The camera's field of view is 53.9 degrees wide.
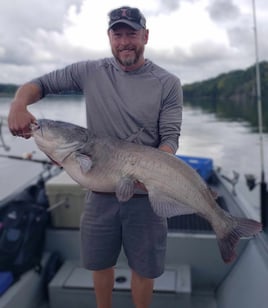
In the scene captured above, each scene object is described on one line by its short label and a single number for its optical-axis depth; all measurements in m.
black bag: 3.21
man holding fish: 2.19
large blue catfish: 2.06
